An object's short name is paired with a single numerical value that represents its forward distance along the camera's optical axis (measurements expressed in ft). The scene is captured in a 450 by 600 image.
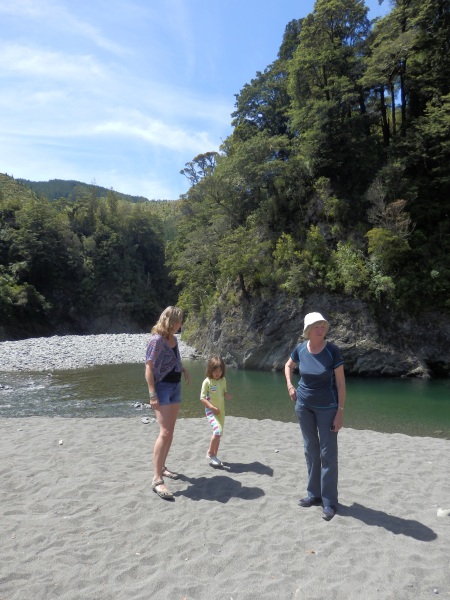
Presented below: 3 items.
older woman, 14.32
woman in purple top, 16.20
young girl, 19.58
